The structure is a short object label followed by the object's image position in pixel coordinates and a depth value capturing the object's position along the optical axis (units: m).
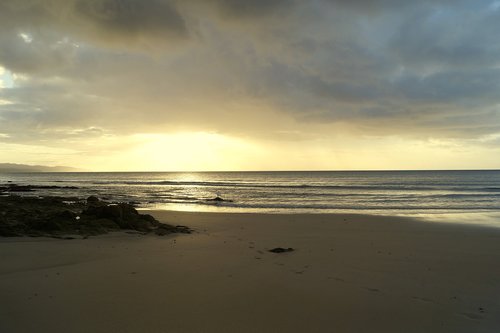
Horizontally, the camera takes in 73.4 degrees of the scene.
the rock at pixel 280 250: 9.27
